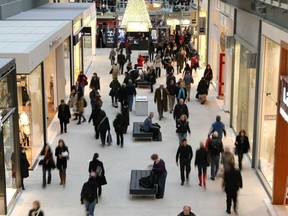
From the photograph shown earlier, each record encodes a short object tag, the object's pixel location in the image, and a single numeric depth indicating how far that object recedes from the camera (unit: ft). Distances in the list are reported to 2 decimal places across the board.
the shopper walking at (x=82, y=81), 89.63
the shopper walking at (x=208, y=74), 96.10
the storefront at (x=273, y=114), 49.16
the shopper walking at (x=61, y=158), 53.67
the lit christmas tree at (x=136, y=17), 138.92
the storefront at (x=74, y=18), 90.63
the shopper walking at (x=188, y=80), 91.30
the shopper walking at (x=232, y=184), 47.03
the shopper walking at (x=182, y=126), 62.49
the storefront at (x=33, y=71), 56.34
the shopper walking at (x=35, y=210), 39.68
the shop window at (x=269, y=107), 52.85
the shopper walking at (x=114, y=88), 86.99
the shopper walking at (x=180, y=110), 69.87
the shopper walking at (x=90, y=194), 45.29
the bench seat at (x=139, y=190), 51.11
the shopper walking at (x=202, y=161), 52.95
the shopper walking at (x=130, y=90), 84.73
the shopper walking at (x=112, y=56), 123.53
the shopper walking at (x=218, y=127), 62.13
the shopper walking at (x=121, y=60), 116.78
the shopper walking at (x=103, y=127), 67.10
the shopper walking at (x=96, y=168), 50.19
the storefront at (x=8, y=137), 48.34
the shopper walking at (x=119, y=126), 66.69
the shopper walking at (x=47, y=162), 53.42
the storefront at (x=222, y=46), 80.18
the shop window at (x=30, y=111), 58.13
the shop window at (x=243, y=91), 62.39
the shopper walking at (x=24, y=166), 53.36
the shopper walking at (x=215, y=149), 54.49
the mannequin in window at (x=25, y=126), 58.87
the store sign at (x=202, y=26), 119.03
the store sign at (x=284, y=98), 45.32
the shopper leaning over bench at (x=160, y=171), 50.44
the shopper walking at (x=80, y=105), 77.97
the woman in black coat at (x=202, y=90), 89.86
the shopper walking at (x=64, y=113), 71.18
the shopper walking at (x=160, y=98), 80.50
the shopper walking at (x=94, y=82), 91.35
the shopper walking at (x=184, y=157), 53.42
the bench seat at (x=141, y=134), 70.08
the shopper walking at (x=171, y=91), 84.99
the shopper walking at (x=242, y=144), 57.67
